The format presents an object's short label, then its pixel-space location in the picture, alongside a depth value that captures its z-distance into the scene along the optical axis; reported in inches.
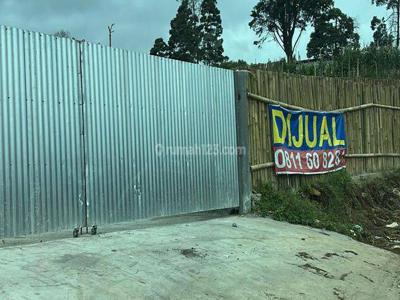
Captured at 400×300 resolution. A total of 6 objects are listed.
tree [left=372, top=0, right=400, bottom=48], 1781.5
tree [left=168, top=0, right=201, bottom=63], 1926.7
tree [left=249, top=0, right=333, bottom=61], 2121.1
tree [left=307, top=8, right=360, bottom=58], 2028.8
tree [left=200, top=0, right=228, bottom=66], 1923.0
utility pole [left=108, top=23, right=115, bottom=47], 1478.0
